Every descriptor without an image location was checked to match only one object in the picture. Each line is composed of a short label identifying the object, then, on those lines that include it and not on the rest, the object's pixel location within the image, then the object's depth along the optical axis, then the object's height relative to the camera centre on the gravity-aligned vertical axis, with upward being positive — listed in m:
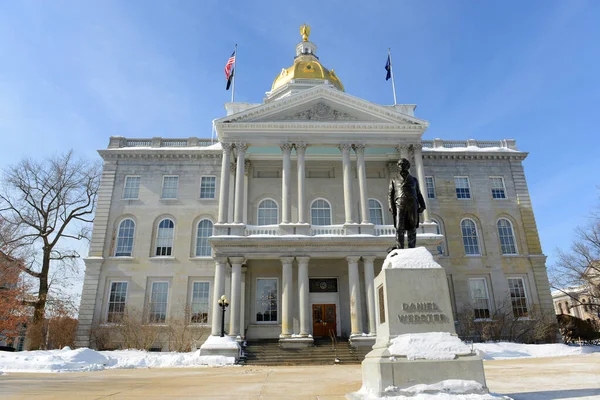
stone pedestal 6.64 +0.05
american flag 30.97 +19.29
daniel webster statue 8.64 +2.47
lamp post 20.95 +1.40
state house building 23.42 +7.33
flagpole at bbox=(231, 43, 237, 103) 31.46 +17.97
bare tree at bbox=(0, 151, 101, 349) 27.17 +8.29
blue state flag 32.84 +20.22
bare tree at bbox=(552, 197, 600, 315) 29.33 +4.00
